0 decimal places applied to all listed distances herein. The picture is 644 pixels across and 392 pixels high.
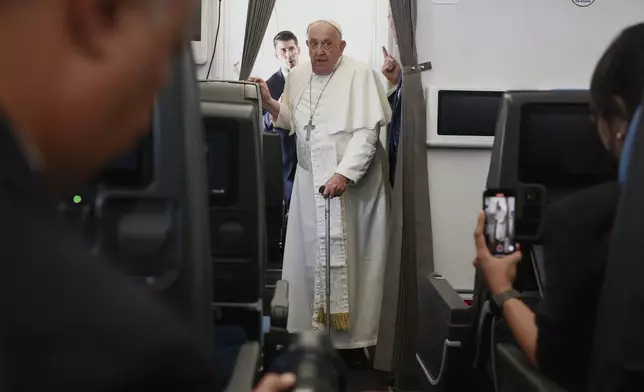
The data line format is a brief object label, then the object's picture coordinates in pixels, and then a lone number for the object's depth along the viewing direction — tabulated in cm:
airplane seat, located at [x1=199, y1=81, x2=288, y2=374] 154
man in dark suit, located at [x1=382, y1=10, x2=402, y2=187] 335
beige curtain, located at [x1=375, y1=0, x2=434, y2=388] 304
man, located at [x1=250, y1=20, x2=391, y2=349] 328
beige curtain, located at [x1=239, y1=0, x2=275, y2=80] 357
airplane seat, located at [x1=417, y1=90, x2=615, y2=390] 168
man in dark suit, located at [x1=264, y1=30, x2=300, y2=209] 387
